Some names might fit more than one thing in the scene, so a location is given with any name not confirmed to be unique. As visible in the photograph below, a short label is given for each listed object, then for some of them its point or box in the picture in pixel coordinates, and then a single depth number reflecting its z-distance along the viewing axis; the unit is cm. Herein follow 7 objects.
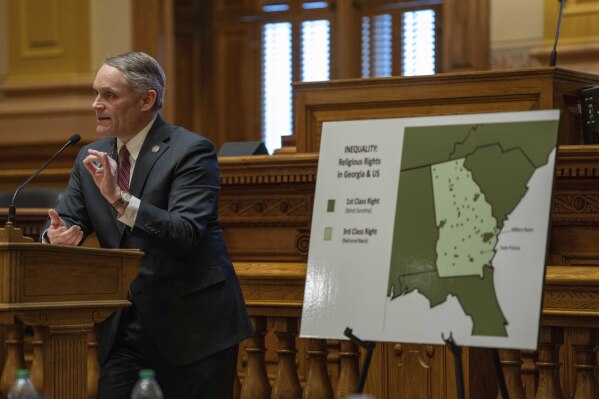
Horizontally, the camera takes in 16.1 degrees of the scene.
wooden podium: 540
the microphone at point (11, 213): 560
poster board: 484
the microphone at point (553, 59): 908
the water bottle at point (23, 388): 395
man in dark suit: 603
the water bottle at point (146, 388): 405
